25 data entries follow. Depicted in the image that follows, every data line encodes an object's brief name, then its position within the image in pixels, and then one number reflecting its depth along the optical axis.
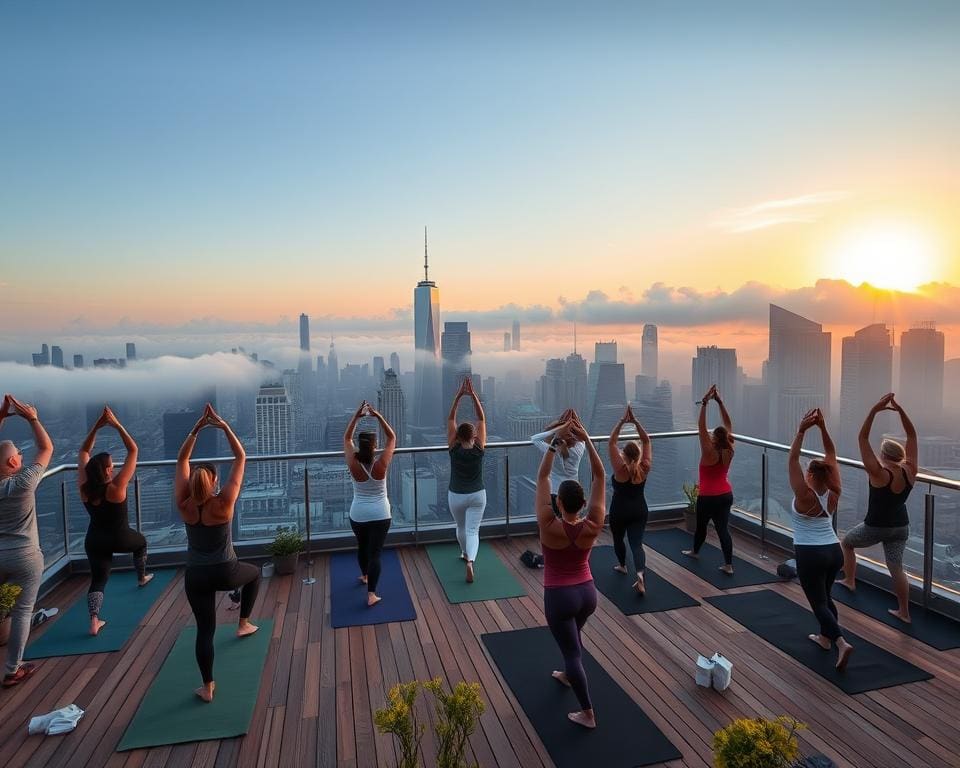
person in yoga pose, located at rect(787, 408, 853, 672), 4.24
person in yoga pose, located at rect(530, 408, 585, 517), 5.33
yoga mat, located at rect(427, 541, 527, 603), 5.60
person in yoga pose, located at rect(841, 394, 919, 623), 4.78
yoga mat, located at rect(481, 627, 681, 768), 3.22
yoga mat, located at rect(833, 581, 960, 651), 4.58
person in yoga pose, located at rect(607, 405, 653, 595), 5.55
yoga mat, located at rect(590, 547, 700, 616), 5.29
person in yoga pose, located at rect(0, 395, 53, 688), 4.14
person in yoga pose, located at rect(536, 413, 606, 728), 3.32
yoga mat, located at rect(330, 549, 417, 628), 5.10
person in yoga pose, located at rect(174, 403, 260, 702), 3.73
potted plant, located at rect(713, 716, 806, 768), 1.76
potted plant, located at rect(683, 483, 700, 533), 7.51
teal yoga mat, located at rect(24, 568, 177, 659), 4.66
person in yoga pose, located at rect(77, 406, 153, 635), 4.88
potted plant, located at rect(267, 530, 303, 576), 6.19
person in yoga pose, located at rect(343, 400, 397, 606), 5.25
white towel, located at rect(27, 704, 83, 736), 3.50
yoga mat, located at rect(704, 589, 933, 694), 4.00
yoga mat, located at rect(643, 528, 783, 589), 5.89
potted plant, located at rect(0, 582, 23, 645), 4.11
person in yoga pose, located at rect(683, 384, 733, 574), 5.94
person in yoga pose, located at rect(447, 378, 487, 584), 5.75
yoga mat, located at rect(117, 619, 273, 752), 3.50
